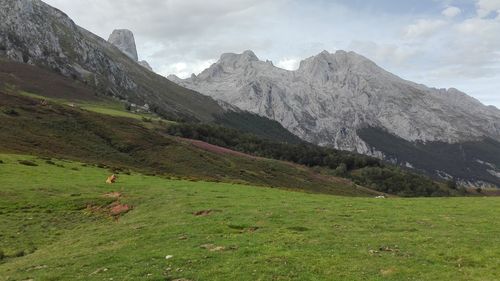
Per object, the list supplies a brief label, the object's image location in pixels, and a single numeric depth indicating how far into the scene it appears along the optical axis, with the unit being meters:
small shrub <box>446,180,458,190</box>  189.12
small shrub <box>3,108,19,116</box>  88.04
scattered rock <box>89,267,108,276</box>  23.35
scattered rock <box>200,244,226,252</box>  25.74
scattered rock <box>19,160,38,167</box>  58.41
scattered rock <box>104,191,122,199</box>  46.91
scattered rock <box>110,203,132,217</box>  41.22
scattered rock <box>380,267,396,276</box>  20.35
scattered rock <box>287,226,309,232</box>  30.11
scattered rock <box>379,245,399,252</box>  24.28
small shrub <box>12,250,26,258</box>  29.69
